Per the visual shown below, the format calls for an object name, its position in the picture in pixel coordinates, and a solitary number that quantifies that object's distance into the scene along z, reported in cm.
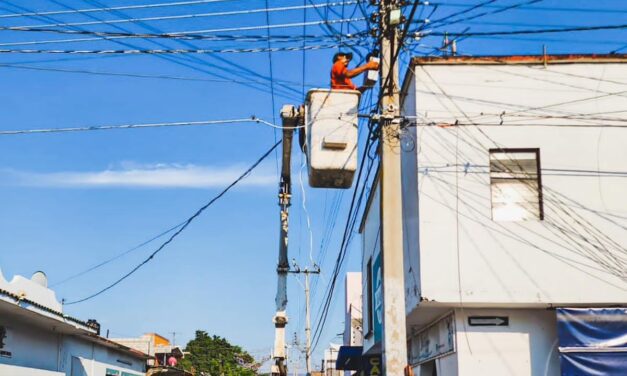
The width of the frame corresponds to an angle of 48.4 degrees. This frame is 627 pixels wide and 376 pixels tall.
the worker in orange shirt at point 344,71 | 1000
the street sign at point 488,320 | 1249
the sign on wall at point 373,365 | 1945
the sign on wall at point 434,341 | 1295
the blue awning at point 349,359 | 2270
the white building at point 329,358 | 5306
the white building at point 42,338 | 1464
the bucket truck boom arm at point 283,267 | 1492
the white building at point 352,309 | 3869
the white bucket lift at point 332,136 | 916
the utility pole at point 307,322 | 3400
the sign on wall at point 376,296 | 1673
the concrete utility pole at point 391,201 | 862
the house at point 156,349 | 4856
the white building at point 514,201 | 1219
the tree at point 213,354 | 8081
